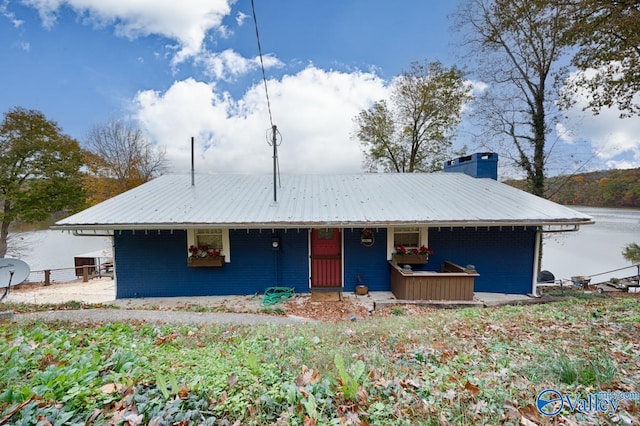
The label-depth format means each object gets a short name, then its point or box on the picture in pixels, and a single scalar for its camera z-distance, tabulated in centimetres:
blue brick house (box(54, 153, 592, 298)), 668
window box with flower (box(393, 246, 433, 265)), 682
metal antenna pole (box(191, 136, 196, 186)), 880
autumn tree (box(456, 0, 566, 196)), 1031
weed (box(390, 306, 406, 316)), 574
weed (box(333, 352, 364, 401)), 187
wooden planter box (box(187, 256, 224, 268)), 673
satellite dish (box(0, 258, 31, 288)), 702
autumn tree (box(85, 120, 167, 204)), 1537
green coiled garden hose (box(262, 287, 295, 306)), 643
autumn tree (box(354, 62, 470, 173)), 1479
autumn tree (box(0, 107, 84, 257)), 1258
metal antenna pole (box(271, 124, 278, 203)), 722
